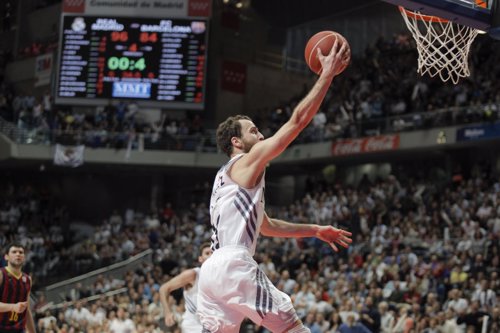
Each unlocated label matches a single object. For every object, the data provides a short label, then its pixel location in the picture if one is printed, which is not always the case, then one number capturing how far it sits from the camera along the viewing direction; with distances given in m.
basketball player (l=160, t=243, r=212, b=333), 9.52
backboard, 7.64
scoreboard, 26.88
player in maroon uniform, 8.38
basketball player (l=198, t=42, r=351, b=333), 5.39
